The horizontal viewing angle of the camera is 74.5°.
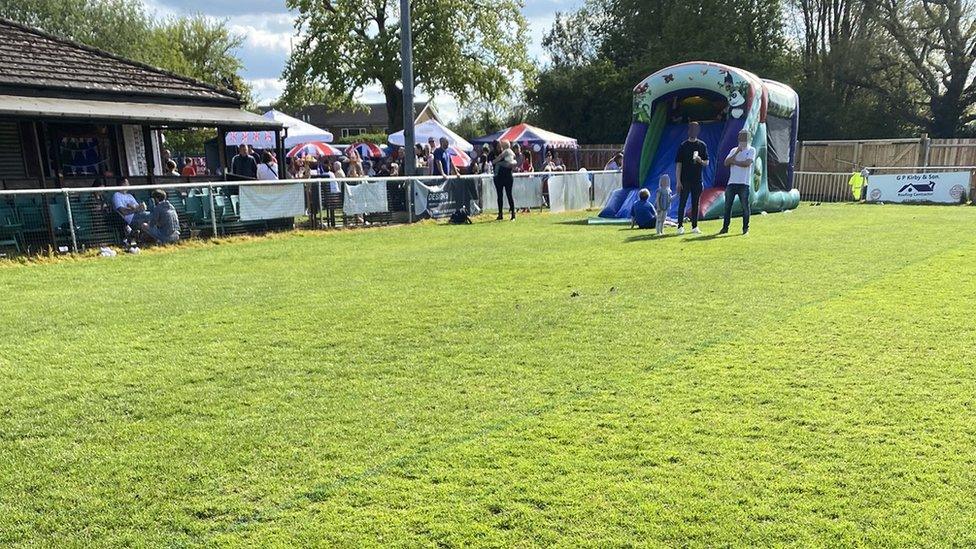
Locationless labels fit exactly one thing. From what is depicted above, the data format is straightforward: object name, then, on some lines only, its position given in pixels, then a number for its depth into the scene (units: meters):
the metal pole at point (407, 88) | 14.15
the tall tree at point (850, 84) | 29.50
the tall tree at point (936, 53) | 27.23
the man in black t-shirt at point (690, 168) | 10.71
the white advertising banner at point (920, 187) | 18.11
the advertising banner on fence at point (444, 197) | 14.30
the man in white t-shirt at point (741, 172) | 10.35
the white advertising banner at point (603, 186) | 17.89
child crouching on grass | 11.80
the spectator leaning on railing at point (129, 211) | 10.20
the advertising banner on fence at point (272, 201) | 11.83
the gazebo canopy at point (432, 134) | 24.88
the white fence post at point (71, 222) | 9.73
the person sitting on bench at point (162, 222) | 10.58
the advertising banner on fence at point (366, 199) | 13.16
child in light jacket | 10.56
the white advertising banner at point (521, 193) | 15.50
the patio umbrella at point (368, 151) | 26.59
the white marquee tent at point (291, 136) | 22.50
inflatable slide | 13.76
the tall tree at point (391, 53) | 29.98
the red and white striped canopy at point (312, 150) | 25.63
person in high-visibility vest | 19.57
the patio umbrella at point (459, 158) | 23.67
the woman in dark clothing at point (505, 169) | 13.94
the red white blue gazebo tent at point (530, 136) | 26.70
